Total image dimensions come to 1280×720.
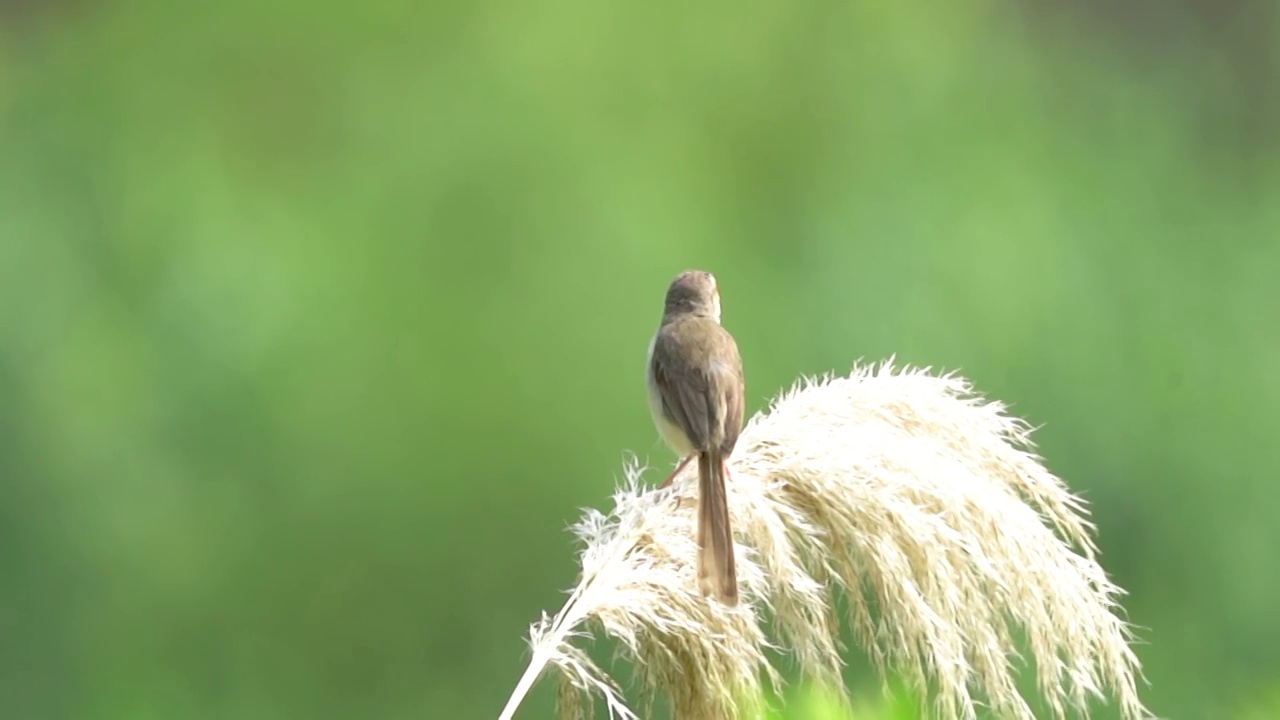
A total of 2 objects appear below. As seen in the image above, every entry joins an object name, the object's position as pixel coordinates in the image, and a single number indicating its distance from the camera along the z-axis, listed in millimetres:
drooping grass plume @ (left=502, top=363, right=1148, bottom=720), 6134
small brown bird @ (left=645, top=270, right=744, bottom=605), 6169
